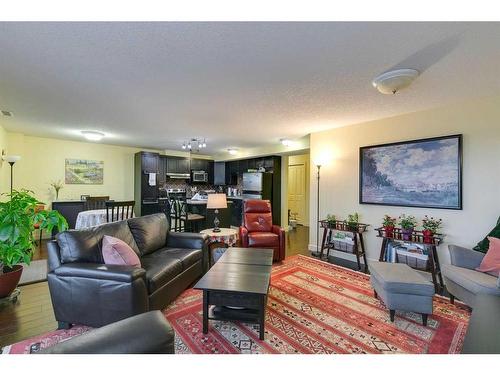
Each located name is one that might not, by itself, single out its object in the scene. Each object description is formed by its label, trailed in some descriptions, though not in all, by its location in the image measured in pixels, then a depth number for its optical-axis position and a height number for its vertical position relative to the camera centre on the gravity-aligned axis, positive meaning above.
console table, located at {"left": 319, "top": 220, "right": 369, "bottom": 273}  3.75 -0.81
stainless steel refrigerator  6.36 +0.05
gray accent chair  2.03 -0.83
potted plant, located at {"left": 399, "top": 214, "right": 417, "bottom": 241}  3.23 -0.53
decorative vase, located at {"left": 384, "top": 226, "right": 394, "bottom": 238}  3.37 -0.64
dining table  4.14 -0.59
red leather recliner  3.84 -0.76
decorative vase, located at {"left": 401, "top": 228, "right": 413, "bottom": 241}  3.22 -0.63
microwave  7.71 +0.34
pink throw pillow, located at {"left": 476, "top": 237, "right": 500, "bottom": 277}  2.23 -0.70
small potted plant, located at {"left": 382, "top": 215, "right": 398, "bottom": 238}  3.37 -0.55
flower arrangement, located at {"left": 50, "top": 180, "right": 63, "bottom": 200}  5.52 +0.01
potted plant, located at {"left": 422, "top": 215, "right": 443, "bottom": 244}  3.05 -0.53
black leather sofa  1.88 -0.83
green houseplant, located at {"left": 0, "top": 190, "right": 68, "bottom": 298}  2.19 -0.39
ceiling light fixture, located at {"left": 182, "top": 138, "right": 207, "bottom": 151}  5.48 +1.07
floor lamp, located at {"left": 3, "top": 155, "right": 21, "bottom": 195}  4.29 +0.49
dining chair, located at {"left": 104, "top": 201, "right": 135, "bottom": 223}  3.96 -0.45
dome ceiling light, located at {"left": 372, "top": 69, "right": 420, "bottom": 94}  2.15 +1.03
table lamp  3.80 -0.25
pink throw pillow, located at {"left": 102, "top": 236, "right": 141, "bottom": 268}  2.12 -0.62
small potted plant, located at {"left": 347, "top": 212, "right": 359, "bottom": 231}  3.80 -0.57
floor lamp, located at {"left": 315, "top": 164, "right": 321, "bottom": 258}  4.54 -0.73
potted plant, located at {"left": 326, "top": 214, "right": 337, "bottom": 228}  4.08 -0.59
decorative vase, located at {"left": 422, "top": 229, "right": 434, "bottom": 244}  3.04 -0.63
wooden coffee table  1.90 -0.85
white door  7.88 -0.14
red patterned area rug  1.81 -1.24
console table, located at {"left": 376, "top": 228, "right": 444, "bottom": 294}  2.97 -0.73
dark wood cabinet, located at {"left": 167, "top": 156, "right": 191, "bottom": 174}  7.17 +0.68
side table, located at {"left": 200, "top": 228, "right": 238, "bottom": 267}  3.52 -0.80
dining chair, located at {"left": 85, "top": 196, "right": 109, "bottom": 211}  5.32 -0.41
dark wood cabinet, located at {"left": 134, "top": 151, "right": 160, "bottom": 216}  6.39 +0.05
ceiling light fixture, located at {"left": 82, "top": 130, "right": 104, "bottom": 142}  4.62 +1.03
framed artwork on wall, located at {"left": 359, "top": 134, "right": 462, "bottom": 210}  3.06 +0.21
